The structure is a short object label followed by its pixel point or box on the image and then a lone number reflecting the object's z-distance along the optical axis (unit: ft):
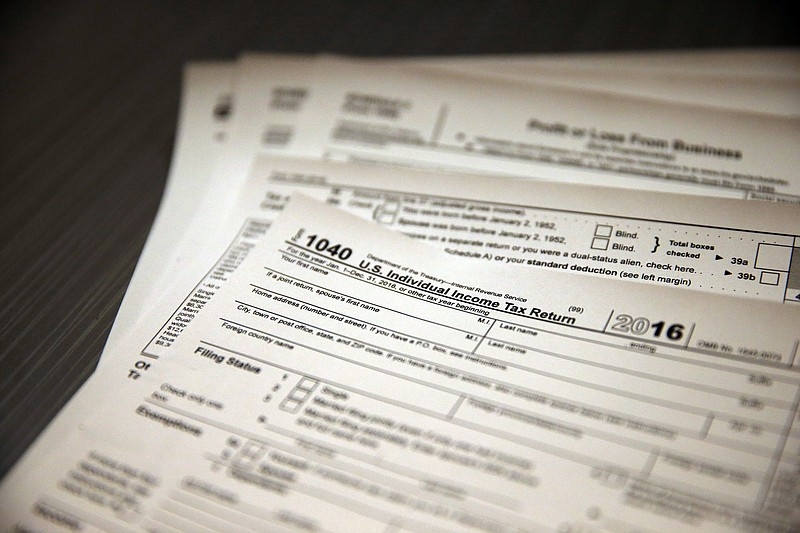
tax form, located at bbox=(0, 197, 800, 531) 1.04
